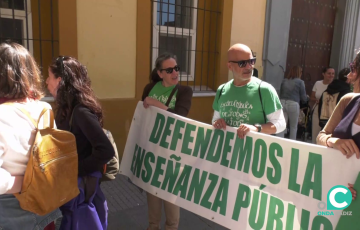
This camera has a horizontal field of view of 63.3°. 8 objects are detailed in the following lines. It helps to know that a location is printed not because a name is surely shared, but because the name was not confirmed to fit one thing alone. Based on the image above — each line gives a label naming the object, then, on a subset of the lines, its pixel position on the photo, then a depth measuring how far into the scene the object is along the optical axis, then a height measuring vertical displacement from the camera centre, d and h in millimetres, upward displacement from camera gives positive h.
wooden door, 6949 +626
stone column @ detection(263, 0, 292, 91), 6047 +458
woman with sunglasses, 2693 -401
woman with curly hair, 1899 -464
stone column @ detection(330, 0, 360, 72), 7453 +802
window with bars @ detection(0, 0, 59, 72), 4137 +364
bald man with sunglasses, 2246 -325
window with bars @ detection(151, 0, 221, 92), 5188 +385
